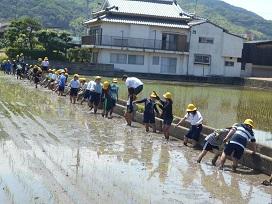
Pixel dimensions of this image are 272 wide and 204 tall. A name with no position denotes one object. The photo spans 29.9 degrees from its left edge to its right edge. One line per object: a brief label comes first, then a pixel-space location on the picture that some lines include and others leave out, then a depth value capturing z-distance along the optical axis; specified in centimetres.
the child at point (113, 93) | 1853
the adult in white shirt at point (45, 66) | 3321
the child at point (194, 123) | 1334
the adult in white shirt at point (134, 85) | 1683
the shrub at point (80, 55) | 5275
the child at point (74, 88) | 2253
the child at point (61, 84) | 2485
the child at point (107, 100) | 1842
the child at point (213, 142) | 1166
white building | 5159
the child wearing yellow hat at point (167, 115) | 1459
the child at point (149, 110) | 1544
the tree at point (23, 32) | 5253
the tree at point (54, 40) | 5122
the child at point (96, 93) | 1969
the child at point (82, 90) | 2268
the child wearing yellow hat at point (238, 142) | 1088
